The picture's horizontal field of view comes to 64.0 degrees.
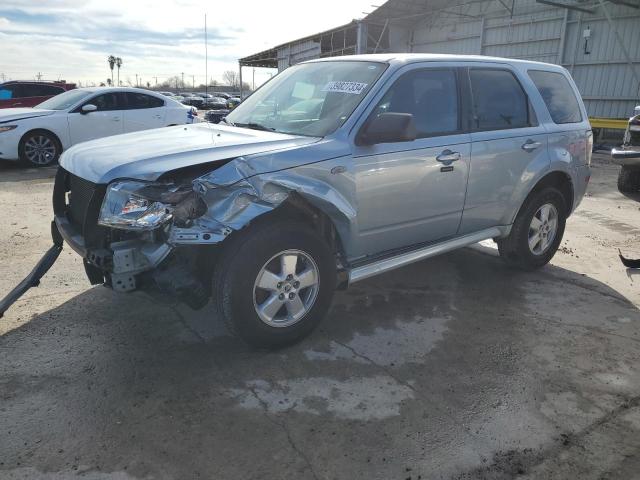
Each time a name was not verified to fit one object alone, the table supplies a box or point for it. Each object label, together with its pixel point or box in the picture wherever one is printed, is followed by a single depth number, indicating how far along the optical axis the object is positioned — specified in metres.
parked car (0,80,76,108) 13.51
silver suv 2.96
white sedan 9.66
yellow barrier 16.03
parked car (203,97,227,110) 36.45
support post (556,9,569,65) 19.05
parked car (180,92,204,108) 42.31
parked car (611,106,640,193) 8.27
